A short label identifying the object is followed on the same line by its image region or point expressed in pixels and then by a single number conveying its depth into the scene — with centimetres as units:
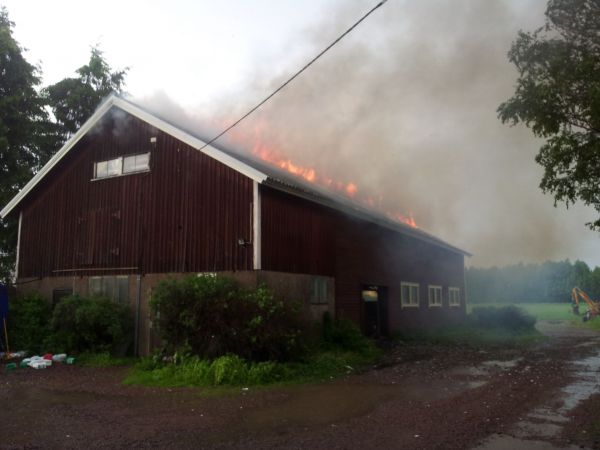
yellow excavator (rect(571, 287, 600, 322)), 3633
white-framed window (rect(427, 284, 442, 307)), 2492
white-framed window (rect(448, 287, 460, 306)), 2755
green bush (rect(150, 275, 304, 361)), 1128
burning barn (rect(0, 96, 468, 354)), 1377
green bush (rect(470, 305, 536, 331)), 2359
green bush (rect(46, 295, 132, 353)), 1362
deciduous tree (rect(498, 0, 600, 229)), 798
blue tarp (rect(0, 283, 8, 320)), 1488
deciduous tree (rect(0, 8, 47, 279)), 2223
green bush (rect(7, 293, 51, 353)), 1503
